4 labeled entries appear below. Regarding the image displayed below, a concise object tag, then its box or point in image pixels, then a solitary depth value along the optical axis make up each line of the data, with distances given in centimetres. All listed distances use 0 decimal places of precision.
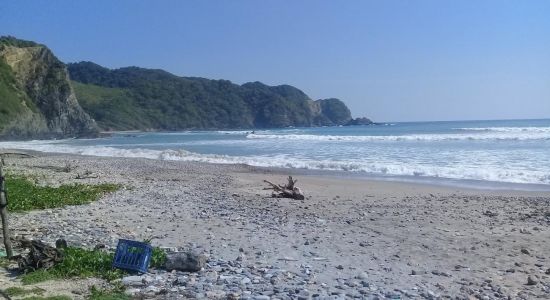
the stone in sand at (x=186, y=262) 710
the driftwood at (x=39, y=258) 697
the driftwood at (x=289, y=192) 1512
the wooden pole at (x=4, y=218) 746
